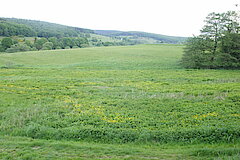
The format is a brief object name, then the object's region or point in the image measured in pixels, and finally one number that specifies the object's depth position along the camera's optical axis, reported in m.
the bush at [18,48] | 81.88
